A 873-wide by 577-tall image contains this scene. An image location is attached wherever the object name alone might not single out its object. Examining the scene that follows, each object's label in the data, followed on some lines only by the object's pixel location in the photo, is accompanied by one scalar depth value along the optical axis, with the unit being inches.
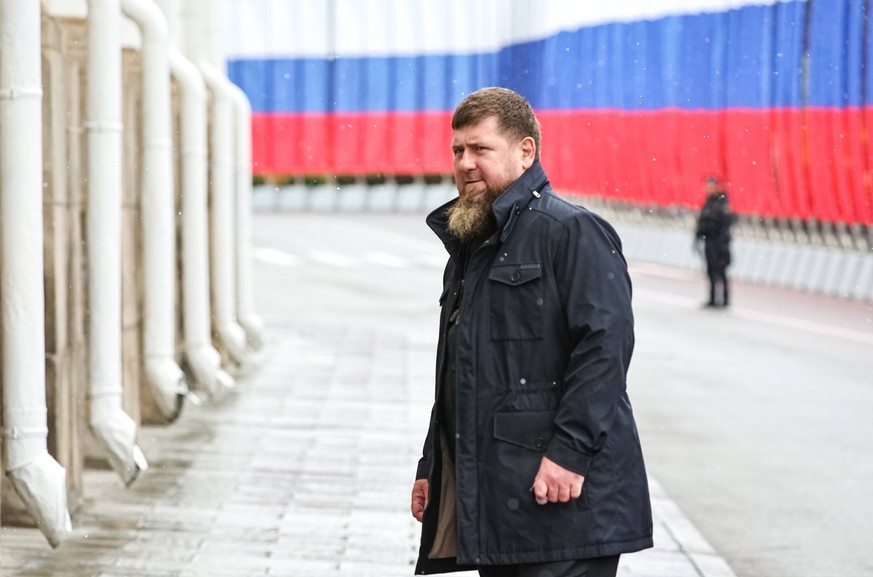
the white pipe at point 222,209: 904.7
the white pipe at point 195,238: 796.6
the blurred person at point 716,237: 1526.8
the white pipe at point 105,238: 556.7
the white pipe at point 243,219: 999.0
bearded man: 267.4
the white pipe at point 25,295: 450.9
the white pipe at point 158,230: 666.8
